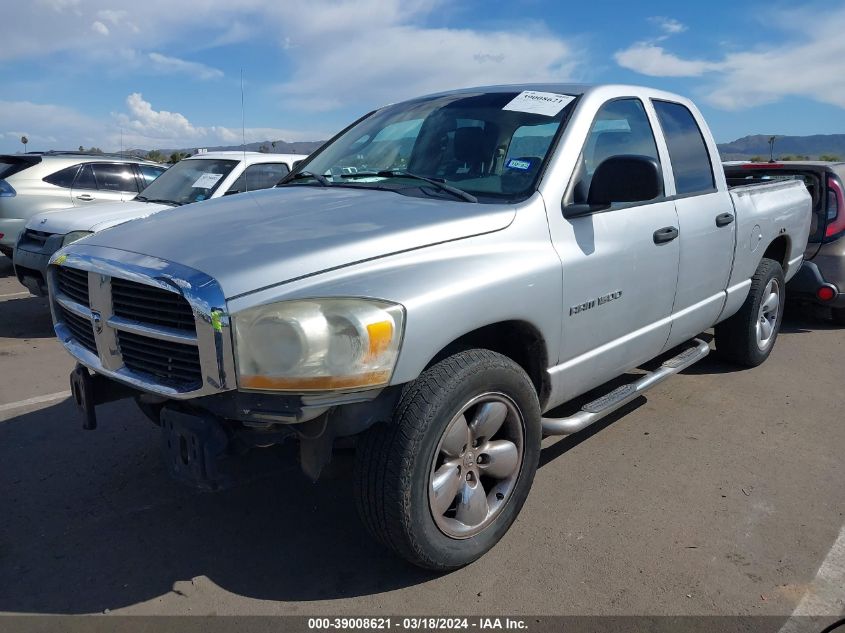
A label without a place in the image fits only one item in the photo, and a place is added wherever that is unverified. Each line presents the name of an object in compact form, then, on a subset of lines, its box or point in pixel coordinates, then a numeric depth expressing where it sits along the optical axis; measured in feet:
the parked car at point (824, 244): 20.27
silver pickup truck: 7.34
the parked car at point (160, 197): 21.47
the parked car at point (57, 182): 28.68
